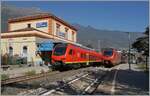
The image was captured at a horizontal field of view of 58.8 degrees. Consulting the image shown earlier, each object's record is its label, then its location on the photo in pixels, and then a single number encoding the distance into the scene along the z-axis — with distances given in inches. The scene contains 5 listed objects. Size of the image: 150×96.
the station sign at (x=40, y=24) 883.8
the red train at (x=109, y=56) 741.0
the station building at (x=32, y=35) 734.3
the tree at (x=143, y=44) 655.1
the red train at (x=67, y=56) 496.7
